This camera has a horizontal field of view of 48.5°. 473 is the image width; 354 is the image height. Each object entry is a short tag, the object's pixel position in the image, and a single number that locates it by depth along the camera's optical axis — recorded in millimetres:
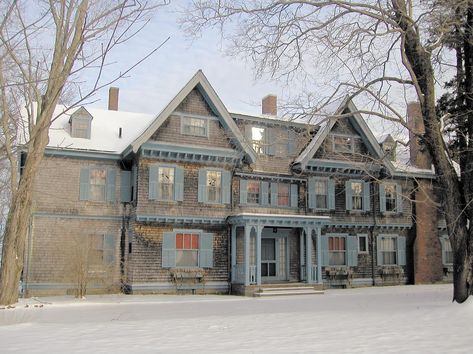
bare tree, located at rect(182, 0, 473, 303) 15359
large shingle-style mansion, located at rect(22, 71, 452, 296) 23516
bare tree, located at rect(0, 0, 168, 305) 16953
